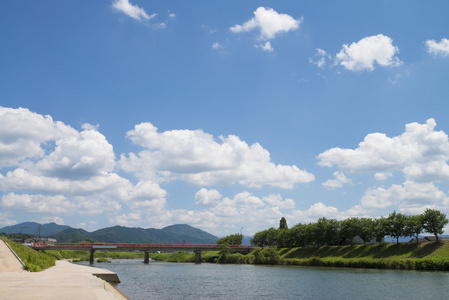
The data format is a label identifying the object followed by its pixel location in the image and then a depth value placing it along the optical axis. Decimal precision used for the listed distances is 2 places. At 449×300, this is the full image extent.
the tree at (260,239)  162.40
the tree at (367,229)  114.01
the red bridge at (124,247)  130.88
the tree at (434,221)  96.54
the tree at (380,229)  109.75
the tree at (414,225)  99.81
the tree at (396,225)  105.69
